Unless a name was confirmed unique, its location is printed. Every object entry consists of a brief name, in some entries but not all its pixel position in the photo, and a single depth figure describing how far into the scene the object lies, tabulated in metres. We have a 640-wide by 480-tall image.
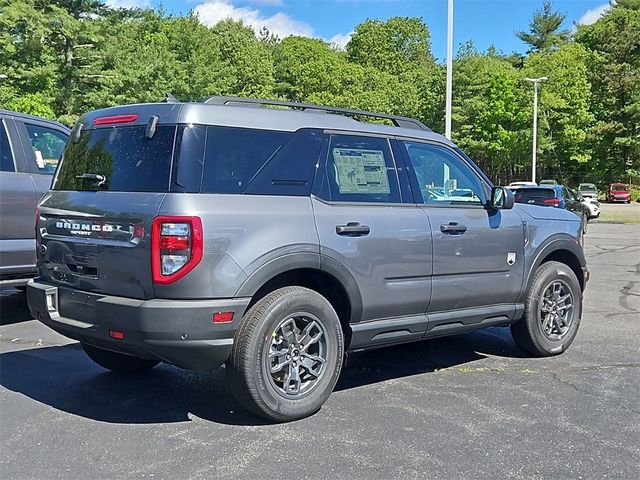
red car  45.62
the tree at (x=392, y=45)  71.25
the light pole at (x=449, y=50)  16.62
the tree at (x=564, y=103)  45.22
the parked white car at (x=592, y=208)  29.17
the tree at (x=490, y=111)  45.28
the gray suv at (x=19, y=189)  6.56
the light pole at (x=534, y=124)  37.43
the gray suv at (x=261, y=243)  3.78
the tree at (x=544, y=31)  65.94
